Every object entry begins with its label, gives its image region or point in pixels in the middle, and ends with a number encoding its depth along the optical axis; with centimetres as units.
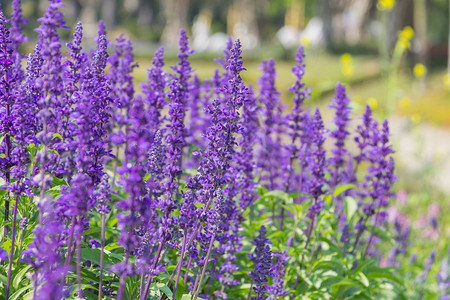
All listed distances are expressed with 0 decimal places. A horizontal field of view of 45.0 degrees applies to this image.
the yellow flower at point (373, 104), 1146
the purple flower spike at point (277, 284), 360
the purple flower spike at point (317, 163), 455
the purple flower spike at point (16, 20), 444
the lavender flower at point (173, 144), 328
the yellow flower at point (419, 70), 1313
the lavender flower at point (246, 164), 465
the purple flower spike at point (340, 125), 544
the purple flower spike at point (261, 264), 366
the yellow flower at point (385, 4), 1106
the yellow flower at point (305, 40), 1109
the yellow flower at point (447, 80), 1392
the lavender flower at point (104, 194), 283
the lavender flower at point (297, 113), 510
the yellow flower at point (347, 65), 1116
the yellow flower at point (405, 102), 1195
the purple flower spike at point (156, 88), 463
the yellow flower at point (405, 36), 1060
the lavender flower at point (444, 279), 613
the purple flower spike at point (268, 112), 560
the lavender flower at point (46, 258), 205
